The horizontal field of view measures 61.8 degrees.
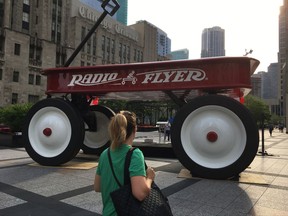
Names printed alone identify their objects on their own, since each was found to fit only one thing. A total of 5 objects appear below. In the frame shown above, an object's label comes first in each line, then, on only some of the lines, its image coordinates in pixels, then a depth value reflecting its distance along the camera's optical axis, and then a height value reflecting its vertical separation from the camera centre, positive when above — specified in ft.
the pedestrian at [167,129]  47.64 -2.87
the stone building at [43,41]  116.24 +45.75
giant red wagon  18.00 +0.52
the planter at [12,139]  37.80 -4.47
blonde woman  5.73 -1.28
